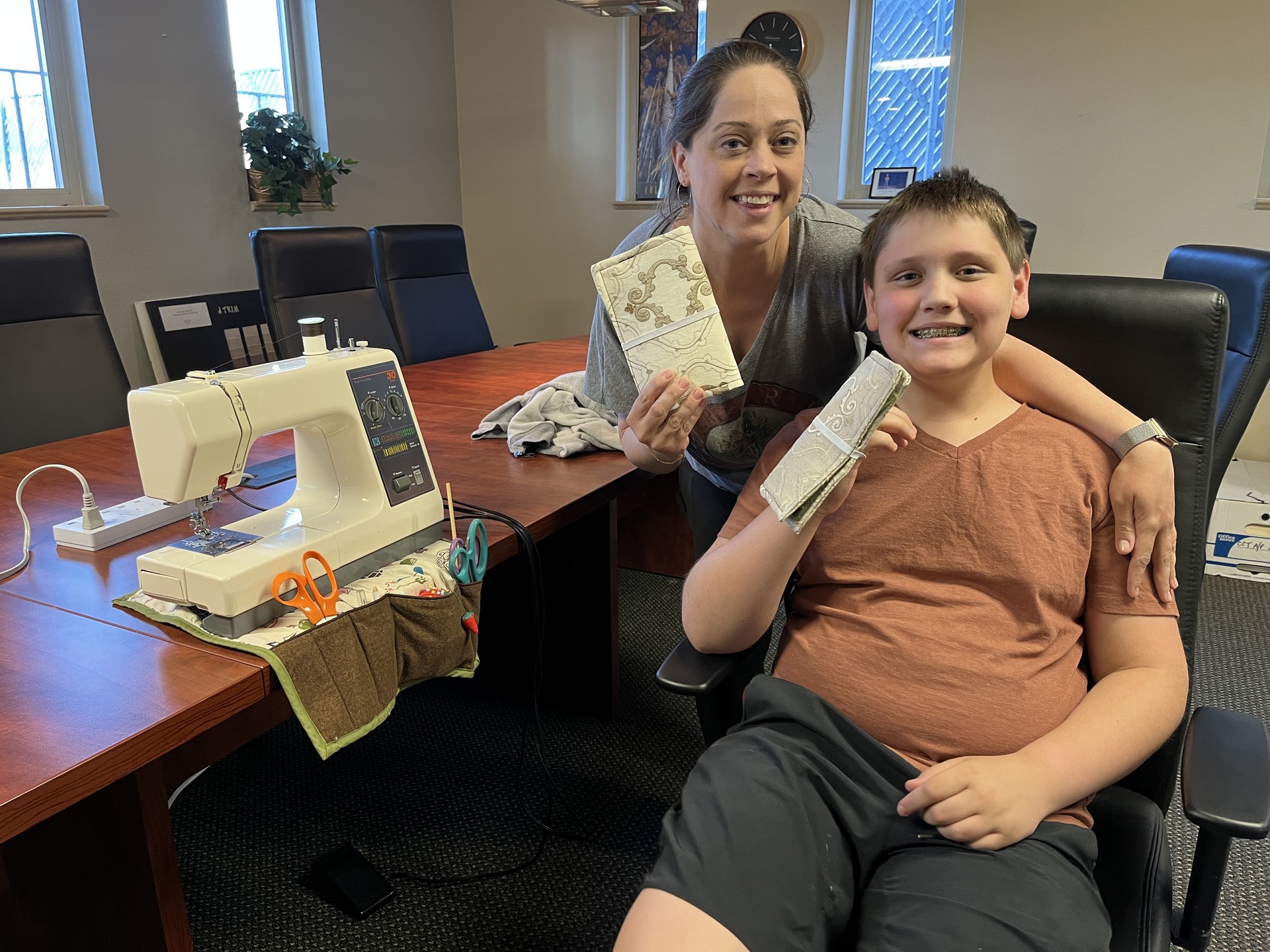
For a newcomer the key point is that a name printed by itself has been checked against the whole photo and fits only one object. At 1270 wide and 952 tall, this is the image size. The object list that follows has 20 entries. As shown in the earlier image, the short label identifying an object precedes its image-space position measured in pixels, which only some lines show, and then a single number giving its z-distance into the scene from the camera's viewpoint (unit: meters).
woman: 1.11
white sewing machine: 0.93
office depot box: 2.87
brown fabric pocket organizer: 0.94
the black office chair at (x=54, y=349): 1.97
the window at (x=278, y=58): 4.18
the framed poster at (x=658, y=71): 4.73
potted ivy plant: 4.03
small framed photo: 4.32
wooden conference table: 0.77
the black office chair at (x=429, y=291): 2.98
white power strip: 1.20
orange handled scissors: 0.98
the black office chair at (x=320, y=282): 2.51
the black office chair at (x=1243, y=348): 1.51
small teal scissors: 1.15
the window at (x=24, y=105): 3.37
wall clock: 4.36
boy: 0.85
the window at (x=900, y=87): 4.22
